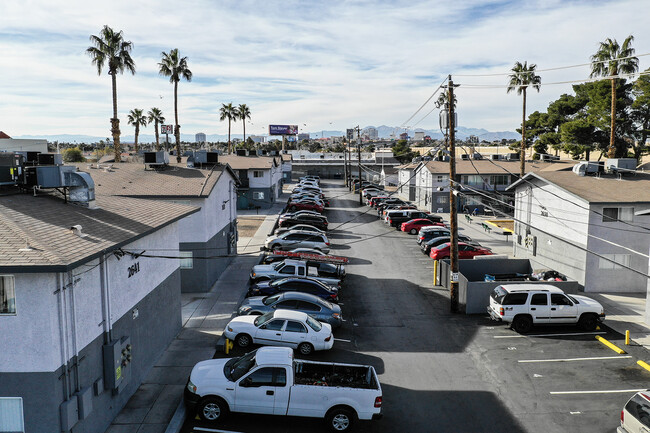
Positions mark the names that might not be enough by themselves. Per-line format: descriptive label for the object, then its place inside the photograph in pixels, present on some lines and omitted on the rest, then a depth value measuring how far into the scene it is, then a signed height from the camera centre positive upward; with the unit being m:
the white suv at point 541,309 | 19.73 -5.91
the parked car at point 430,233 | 36.34 -5.23
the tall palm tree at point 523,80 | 50.03 +8.86
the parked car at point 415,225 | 41.72 -5.27
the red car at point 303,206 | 50.53 -4.45
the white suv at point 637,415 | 10.98 -5.78
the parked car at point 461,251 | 31.35 -5.71
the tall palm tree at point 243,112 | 93.44 +9.73
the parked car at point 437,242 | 33.44 -5.45
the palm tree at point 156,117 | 90.00 +8.45
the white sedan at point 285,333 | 17.05 -5.96
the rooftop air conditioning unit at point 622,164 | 29.47 -0.04
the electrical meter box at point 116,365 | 12.42 -5.26
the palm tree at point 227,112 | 91.25 +9.51
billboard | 161.00 +11.17
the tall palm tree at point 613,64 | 39.28 +8.27
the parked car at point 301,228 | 36.44 -4.97
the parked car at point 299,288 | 21.84 -5.60
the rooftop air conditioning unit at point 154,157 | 28.91 +0.34
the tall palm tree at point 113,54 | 38.91 +8.79
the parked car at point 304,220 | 40.66 -4.88
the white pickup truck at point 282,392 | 12.31 -5.83
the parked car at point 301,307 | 19.39 -5.78
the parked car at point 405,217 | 44.34 -4.89
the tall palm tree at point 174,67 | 50.78 +9.96
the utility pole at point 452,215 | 21.41 -2.35
